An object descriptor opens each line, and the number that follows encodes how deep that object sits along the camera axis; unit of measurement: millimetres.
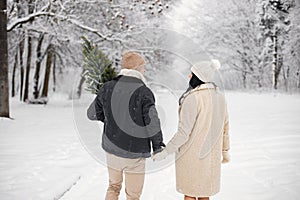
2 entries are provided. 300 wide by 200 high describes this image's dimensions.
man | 3449
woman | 3432
